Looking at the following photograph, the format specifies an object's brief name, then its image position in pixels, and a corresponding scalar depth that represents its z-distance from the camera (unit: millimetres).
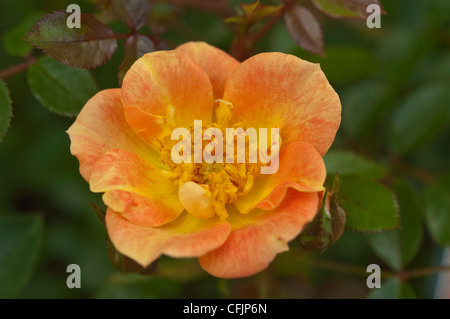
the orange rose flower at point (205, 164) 192
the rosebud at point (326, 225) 199
